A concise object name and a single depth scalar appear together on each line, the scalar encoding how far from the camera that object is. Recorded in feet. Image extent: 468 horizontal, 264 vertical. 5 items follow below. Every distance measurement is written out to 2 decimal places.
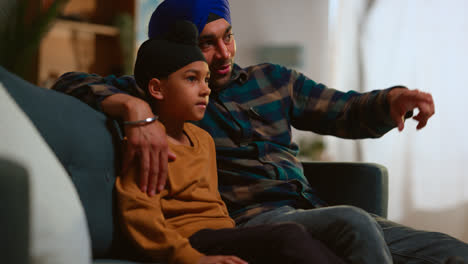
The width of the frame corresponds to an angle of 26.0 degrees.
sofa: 7.52
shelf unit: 18.02
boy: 7.50
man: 8.02
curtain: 18.27
